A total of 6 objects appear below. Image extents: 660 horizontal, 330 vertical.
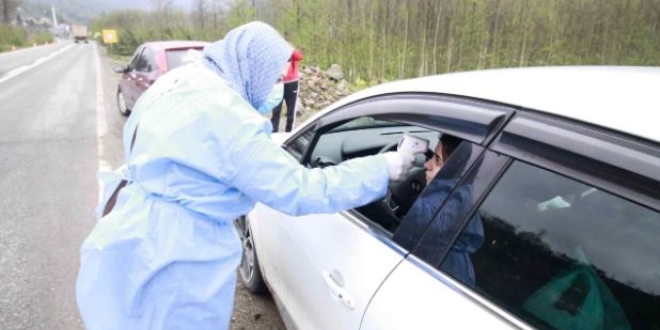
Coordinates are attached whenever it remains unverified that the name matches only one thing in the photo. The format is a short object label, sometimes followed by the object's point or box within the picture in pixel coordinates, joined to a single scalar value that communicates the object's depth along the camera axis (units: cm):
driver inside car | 119
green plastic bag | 97
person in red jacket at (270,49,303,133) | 595
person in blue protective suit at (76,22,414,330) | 141
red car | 751
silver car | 94
